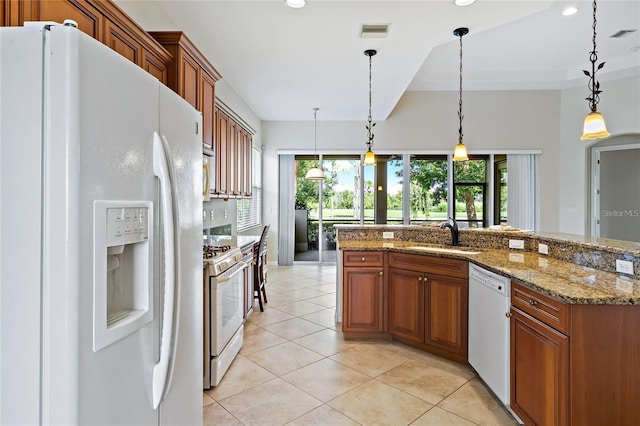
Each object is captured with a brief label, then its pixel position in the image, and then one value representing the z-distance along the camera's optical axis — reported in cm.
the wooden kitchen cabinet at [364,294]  336
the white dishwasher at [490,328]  218
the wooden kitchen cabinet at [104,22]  117
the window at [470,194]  704
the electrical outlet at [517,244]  313
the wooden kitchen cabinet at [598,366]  162
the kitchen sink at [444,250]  300
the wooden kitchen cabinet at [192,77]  233
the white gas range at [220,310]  248
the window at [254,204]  595
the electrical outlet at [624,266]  204
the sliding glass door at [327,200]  739
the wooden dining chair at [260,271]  426
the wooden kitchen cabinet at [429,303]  281
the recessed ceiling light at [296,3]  280
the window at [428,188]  711
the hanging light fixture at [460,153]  364
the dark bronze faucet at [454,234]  348
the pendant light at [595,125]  244
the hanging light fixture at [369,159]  467
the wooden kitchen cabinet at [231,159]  390
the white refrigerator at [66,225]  74
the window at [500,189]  696
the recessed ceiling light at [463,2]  279
